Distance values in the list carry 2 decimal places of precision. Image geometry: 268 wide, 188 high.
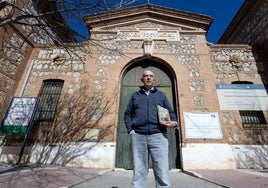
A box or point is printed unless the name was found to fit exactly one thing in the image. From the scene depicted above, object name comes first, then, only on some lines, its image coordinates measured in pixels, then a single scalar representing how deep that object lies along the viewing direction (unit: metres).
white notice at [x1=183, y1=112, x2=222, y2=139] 6.30
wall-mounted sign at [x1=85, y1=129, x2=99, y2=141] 6.32
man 2.31
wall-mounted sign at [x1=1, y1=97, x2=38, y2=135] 6.05
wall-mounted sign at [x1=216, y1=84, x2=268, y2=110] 7.06
